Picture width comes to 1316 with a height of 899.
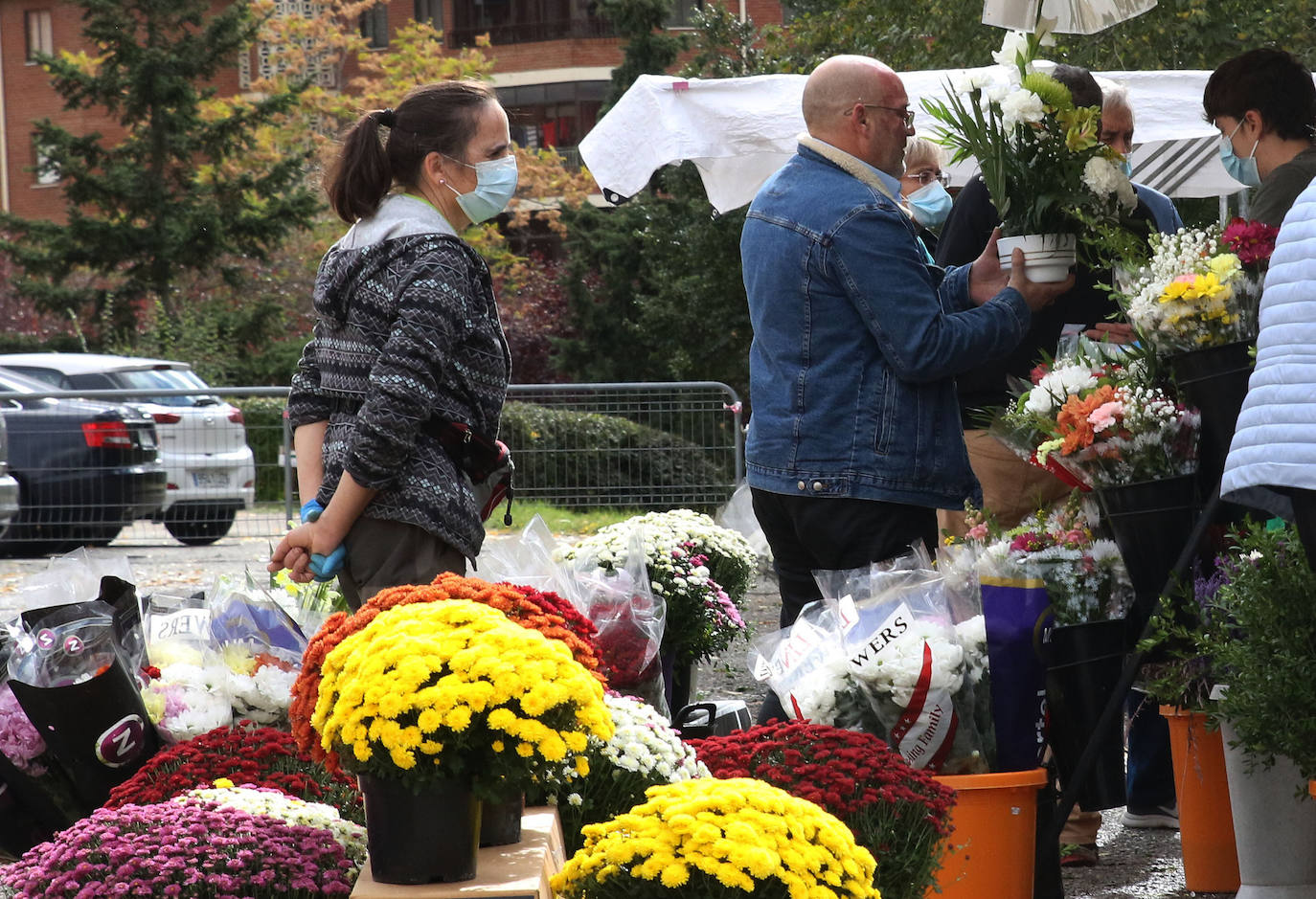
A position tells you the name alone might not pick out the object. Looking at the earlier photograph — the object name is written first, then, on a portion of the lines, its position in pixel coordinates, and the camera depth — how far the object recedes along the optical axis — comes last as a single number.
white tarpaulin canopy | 15.44
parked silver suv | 23.78
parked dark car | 23.45
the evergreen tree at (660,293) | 40.31
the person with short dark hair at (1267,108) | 9.13
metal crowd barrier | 21.61
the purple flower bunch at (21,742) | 7.61
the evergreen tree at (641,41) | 47.41
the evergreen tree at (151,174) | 48.66
